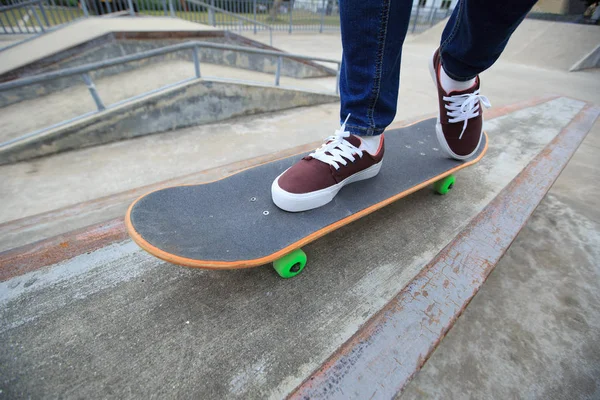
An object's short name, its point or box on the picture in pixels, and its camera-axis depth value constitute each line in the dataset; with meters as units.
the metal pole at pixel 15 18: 5.33
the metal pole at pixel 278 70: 3.57
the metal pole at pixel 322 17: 13.24
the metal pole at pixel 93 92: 2.47
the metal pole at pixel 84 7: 6.58
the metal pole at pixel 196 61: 3.05
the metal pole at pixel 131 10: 7.15
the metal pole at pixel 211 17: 8.77
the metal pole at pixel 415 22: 15.16
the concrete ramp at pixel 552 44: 7.62
